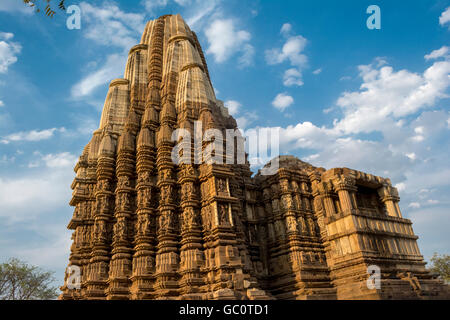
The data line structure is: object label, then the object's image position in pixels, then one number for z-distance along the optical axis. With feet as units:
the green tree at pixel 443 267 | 126.28
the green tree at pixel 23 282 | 107.76
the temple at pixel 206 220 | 49.21
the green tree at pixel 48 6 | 22.46
